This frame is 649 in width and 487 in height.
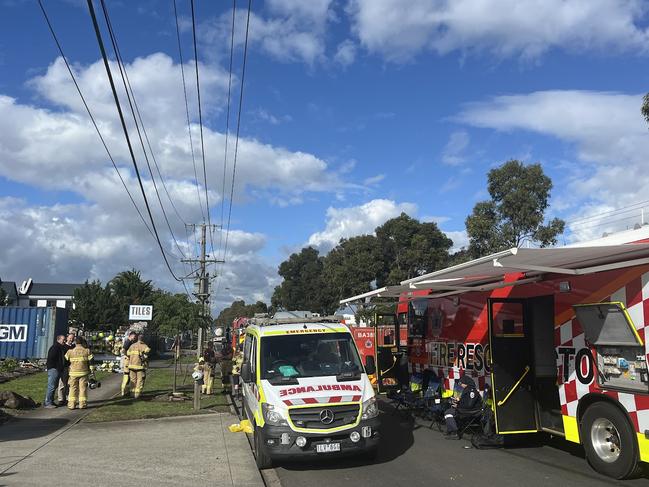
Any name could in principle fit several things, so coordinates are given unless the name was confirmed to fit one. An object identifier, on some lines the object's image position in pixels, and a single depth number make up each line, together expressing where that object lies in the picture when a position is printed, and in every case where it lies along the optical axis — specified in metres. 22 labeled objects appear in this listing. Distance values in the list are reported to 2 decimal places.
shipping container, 27.14
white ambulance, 7.55
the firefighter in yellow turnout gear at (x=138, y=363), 14.94
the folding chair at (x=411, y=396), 12.26
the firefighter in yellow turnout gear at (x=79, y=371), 13.05
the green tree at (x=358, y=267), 51.88
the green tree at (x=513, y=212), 31.80
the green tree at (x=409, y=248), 49.22
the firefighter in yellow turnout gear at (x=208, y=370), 16.71
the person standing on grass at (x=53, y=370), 13.62
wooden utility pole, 13.20
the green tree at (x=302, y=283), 71.94
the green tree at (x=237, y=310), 111.50
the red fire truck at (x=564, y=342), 6.96
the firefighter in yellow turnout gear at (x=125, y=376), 15.53
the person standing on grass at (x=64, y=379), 14.09
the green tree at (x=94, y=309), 53.16
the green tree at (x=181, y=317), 19.20
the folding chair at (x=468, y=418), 9.73
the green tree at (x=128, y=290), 56.21
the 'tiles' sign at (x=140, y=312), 31.14
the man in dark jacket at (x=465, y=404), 9.80
